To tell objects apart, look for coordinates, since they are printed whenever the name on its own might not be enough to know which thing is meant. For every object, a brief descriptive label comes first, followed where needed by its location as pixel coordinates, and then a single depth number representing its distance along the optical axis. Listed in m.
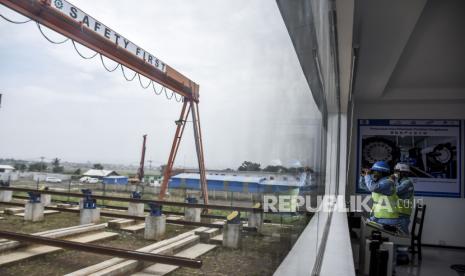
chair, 4.30
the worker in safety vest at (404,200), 3.41
